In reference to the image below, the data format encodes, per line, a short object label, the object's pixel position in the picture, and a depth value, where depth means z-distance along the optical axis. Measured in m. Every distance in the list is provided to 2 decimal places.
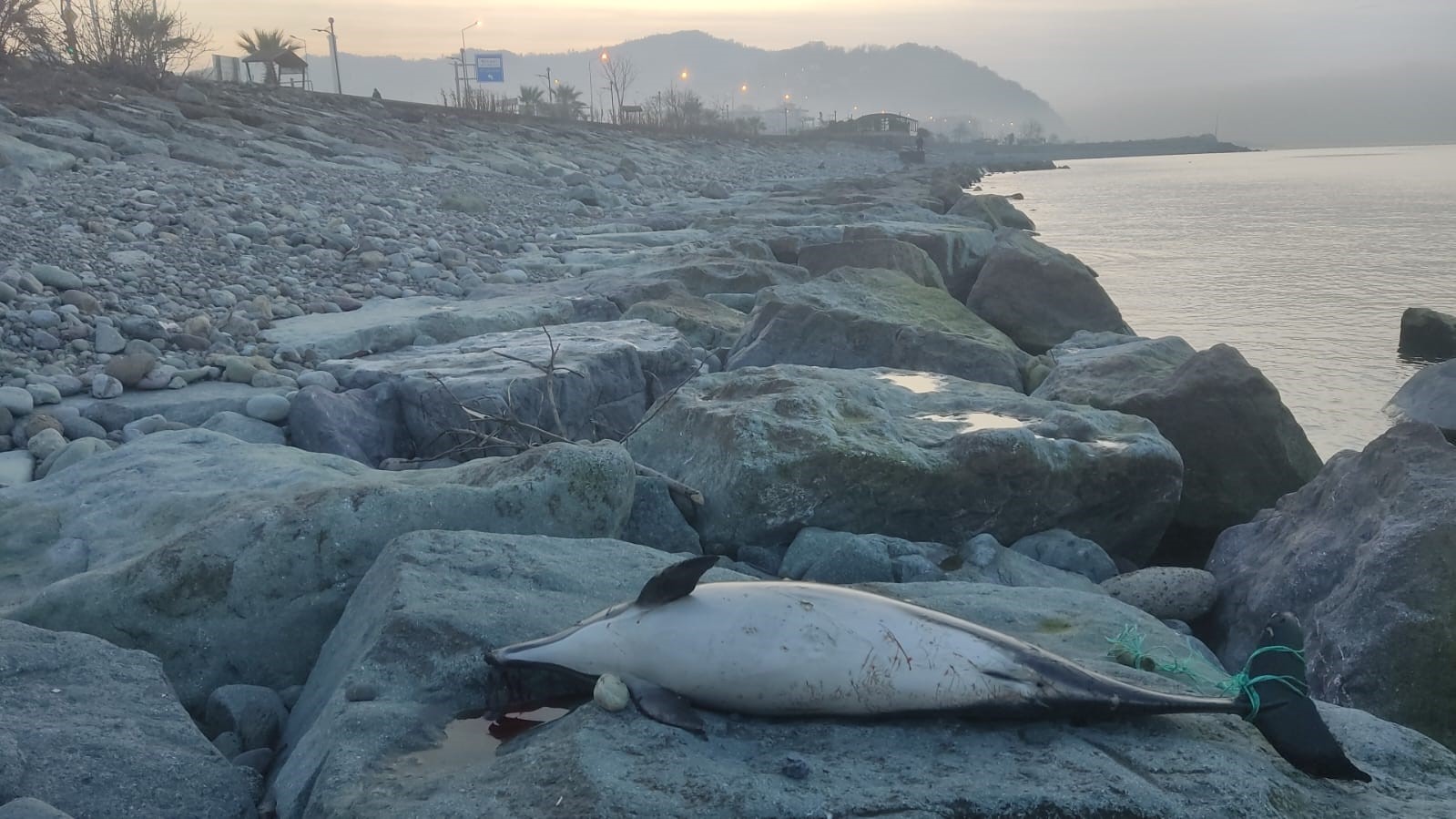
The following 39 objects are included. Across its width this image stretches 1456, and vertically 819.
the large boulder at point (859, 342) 7.47
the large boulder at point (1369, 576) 3.59
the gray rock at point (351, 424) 5.79
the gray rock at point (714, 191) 24.00
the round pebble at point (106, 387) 6.08
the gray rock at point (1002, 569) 4.53
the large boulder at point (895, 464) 4.64
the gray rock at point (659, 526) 4.51
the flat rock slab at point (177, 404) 5.87
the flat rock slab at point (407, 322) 7.50
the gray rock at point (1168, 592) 4.55
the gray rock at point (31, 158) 10.43
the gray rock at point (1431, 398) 8.77
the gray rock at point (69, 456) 5.05
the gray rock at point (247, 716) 3.04
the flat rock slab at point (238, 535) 3.36
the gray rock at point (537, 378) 6.15
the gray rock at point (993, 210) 21.09
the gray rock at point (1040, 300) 10.77
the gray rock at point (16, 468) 5.01
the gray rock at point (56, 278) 7.29
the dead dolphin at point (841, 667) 2.65
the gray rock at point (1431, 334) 11.57
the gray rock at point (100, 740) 2.37
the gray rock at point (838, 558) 4.24
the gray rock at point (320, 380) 6.49
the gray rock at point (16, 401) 5.63
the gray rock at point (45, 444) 5.30
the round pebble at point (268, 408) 5.95
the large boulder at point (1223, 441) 6.01
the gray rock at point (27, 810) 2.11
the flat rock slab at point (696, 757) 2.26
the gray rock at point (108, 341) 6.67
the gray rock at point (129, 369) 6.22
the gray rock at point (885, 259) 10.74
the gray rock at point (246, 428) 5.71
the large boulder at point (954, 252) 12.98
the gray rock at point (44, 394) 5.82
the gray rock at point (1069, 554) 4.92
